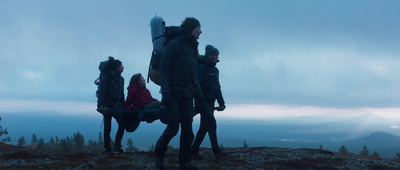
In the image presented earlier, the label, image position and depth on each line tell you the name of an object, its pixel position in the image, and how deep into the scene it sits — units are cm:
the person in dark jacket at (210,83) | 959
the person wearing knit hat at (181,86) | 711
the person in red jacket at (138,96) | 1120
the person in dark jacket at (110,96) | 1148
